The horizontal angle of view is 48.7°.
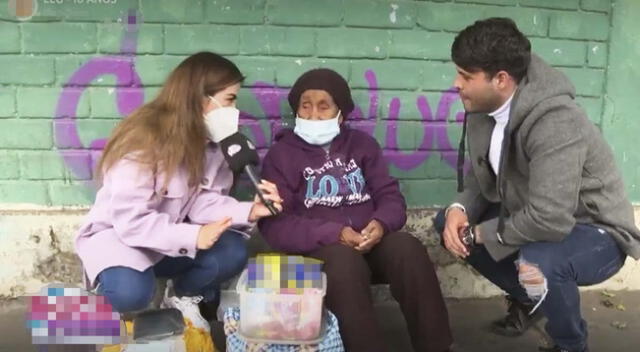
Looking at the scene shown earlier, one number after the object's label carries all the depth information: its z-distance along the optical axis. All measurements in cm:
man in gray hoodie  270
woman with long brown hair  280
